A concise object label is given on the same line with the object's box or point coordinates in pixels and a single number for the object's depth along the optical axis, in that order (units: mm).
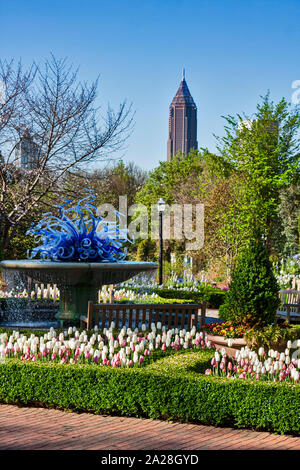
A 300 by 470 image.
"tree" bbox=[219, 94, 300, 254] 27281
